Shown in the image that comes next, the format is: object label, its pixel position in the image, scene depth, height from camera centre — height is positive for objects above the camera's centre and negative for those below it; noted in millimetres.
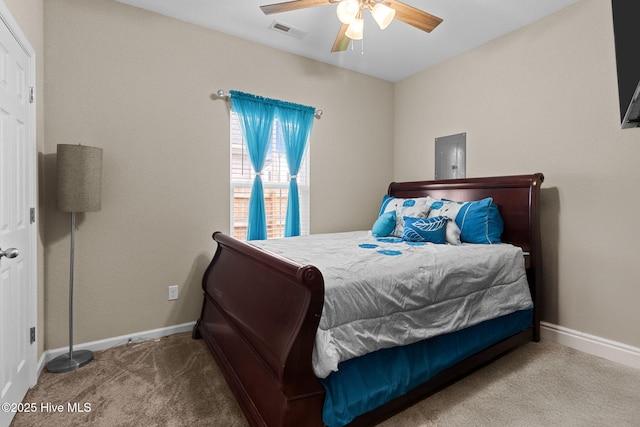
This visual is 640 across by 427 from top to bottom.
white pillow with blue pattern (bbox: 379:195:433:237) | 2946 -12
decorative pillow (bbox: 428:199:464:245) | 2664 -39
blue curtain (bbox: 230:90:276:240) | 3078 +634
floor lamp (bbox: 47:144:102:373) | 2127 +141
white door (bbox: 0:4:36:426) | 1561 -58
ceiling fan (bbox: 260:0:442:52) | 1991 +1271
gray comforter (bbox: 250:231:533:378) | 1490 -465
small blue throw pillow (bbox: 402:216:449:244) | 2660 -186
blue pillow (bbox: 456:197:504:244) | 2664 -120
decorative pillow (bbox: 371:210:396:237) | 2994 -165
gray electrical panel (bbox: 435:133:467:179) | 3430 +565
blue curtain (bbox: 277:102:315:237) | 3320 +632
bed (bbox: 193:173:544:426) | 1349 -702
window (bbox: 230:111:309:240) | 3135 +234
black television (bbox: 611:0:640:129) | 864 +445
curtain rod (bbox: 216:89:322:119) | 2969 +1048
